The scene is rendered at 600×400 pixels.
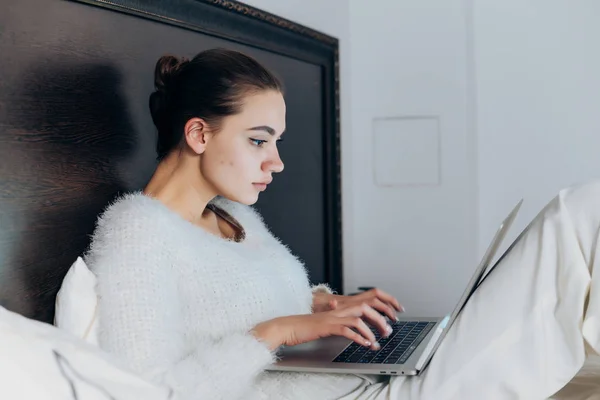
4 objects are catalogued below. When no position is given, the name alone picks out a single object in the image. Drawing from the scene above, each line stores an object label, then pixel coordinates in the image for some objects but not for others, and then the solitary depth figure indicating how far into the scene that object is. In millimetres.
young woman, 1328
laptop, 1376
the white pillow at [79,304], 1316
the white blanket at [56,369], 942
